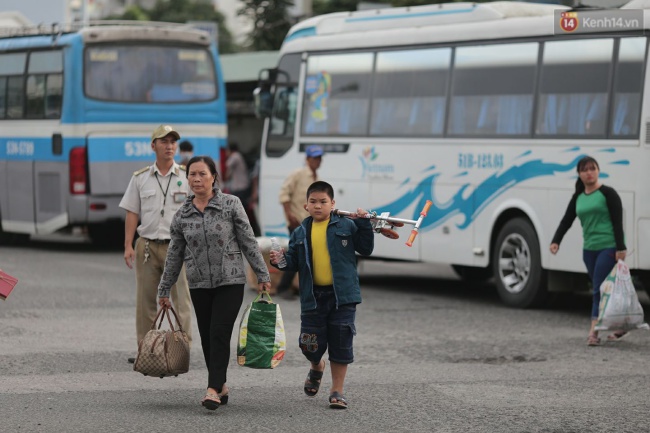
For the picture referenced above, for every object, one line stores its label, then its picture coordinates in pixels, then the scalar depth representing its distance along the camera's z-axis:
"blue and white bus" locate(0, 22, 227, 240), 21.72
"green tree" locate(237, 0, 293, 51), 37.59
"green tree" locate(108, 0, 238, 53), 76.12
